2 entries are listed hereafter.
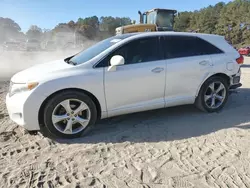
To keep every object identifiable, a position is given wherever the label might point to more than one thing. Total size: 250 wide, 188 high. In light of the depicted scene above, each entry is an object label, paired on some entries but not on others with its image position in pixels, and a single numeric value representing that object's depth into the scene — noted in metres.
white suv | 3.08
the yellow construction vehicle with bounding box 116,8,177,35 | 10.66
